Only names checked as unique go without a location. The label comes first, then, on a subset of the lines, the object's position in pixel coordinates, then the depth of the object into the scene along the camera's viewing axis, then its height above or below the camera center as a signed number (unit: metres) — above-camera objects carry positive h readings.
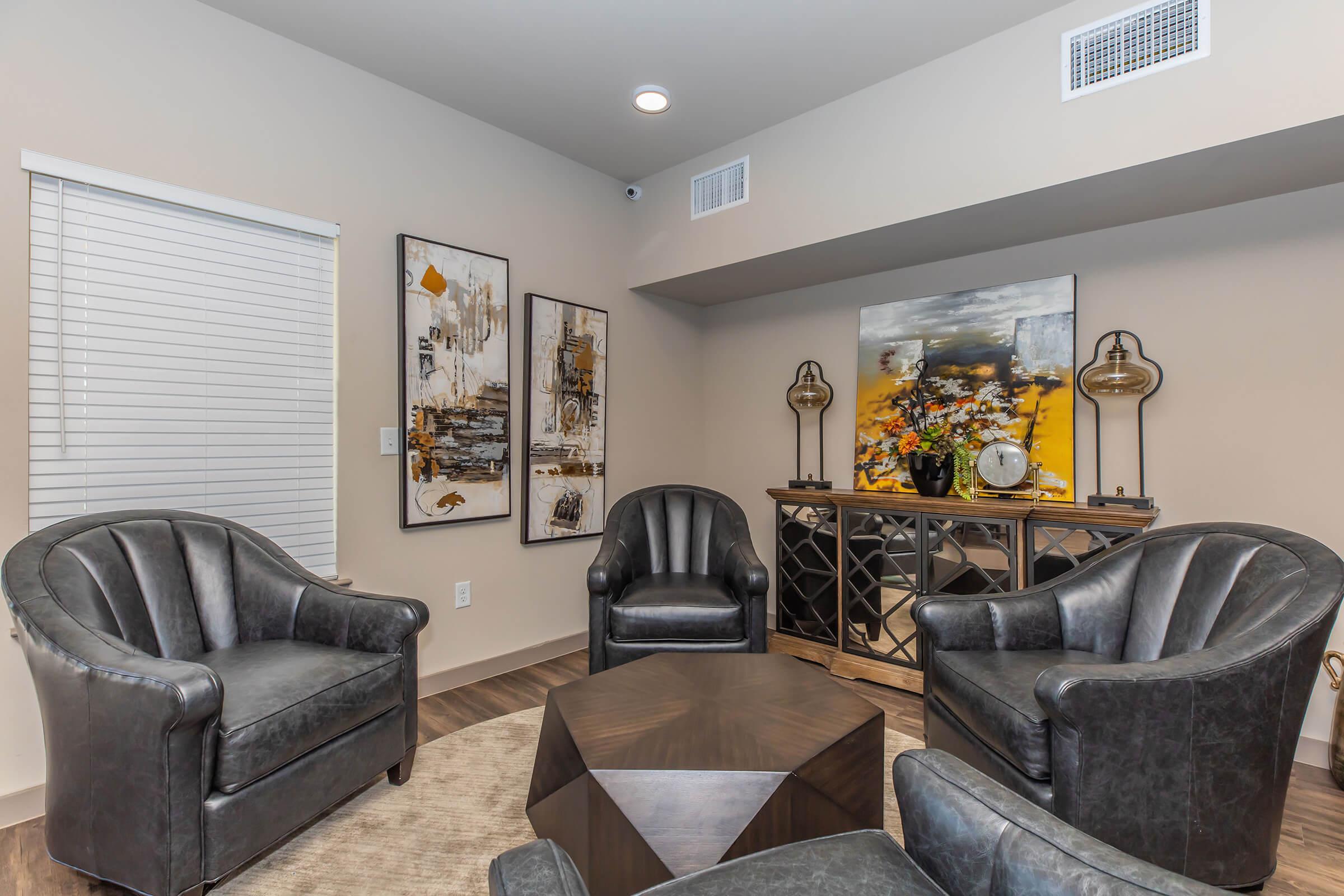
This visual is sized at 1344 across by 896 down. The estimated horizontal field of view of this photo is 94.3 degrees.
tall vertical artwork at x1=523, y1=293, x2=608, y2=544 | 3.37 +0.14
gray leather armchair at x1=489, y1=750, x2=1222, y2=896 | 0.77 -0.56
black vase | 2.96 -0.13
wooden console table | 2.63 -0.51
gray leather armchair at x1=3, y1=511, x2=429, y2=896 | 1.44 -0.65
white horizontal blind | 2.04 +0.29
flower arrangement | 3.01 +0.14
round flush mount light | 2.84 +1.62
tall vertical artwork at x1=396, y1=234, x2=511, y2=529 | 2.85 +0.30
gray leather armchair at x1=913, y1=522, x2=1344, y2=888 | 1.46 -0.69
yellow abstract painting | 2.88 +0.43
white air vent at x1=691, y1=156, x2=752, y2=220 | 3.28 +1.41
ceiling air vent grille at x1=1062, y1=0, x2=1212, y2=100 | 2.01 +1.37
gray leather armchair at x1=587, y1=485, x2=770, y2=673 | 2.66 -0.65
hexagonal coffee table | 1.29 -0.73
